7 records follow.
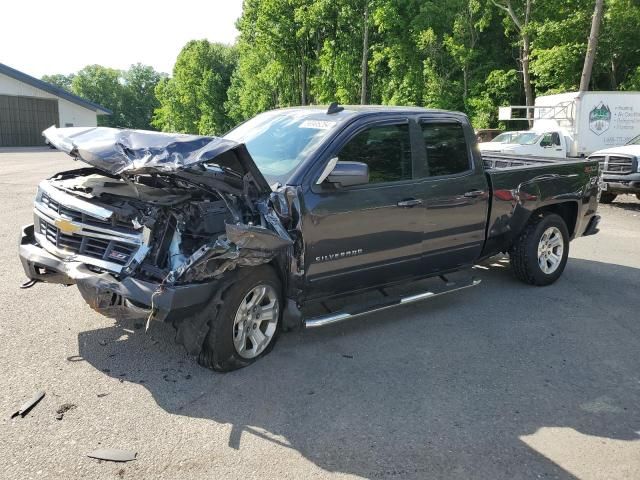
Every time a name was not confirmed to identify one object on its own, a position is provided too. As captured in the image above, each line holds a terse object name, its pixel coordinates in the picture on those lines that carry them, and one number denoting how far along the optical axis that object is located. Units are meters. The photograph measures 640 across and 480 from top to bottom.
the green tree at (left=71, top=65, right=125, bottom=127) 110.75
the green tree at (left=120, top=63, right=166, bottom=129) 111.19
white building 42.53
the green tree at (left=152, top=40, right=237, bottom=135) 67.06
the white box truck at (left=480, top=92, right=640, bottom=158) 22.25
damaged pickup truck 3.84
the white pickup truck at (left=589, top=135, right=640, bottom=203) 13.54
